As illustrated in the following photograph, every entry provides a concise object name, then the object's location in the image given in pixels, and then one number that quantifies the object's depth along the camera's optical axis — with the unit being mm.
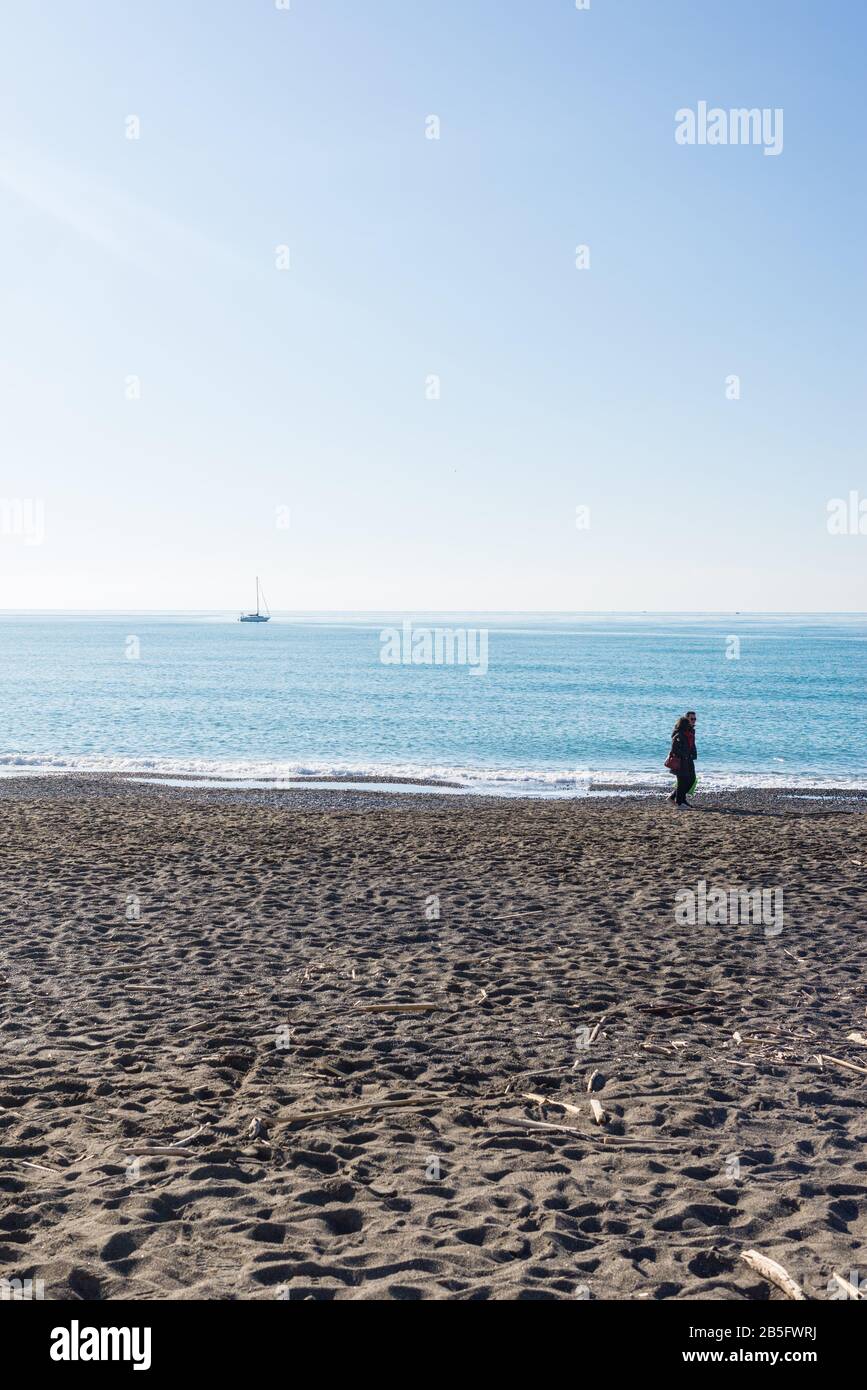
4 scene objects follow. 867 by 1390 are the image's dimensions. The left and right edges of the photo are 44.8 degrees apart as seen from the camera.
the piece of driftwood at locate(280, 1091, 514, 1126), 6625
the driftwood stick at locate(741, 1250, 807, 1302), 4621
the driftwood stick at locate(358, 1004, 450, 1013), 8773
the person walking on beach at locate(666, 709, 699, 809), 23781
